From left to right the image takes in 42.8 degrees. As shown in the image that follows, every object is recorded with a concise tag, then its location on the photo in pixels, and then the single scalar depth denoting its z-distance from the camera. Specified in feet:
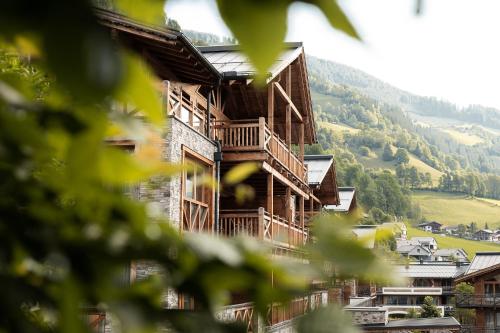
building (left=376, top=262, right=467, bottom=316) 202.69
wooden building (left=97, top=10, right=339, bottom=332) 40.80
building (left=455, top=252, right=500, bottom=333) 150.92
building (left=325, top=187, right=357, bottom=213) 128.36
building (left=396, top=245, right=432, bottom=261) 307.50
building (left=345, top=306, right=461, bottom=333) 107.34
